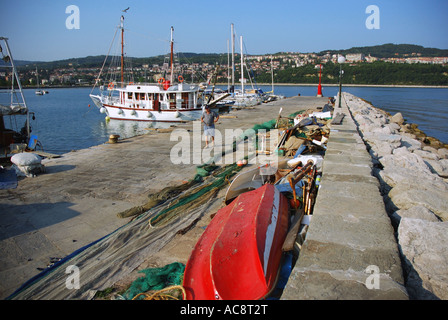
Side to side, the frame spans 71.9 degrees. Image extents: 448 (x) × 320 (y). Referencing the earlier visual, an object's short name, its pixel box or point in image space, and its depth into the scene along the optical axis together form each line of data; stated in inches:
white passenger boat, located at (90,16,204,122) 1130.7
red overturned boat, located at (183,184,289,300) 112.3
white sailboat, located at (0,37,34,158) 558.3
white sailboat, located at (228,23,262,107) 1452.6
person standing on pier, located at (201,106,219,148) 384.2
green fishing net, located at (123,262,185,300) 127.2
